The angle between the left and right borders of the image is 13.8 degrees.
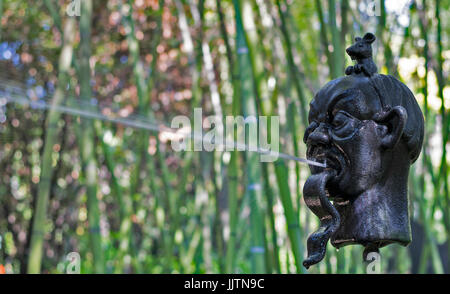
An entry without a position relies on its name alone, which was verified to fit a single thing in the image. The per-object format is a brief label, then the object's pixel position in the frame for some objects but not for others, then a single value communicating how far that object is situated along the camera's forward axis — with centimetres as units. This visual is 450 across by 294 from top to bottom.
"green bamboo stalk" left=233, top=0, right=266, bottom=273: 431
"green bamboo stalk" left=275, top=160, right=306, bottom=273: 418
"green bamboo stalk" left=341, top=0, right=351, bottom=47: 482
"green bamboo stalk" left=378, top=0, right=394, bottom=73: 504
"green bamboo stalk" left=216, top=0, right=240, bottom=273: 505
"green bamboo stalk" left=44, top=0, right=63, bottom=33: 617
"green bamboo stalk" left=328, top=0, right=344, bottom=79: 461
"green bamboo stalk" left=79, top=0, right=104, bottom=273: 514
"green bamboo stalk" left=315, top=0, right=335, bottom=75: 469
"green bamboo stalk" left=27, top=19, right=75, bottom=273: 477
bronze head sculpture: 321
